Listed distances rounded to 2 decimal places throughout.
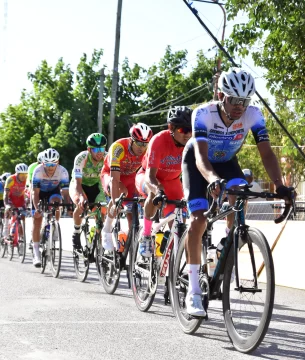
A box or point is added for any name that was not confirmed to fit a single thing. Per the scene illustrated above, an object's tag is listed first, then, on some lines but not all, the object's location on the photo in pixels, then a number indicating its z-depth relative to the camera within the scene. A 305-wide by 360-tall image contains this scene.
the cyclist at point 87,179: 12.49
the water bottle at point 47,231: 14.35
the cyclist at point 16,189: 18.98
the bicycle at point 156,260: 8.16
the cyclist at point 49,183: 14.48
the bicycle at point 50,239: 13.56
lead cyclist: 6.82
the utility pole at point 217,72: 25.62
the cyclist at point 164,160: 8.54
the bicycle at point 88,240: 11.98
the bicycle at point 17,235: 17.80
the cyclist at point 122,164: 10.60
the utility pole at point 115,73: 32.69
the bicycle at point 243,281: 6.07
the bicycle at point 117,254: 10.07
